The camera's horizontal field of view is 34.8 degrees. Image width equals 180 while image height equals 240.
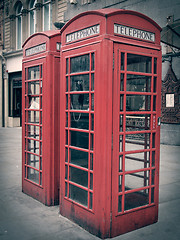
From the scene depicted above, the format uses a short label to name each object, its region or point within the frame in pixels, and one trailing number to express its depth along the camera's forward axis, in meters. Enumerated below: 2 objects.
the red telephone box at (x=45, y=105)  4.59
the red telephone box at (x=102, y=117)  3.43
